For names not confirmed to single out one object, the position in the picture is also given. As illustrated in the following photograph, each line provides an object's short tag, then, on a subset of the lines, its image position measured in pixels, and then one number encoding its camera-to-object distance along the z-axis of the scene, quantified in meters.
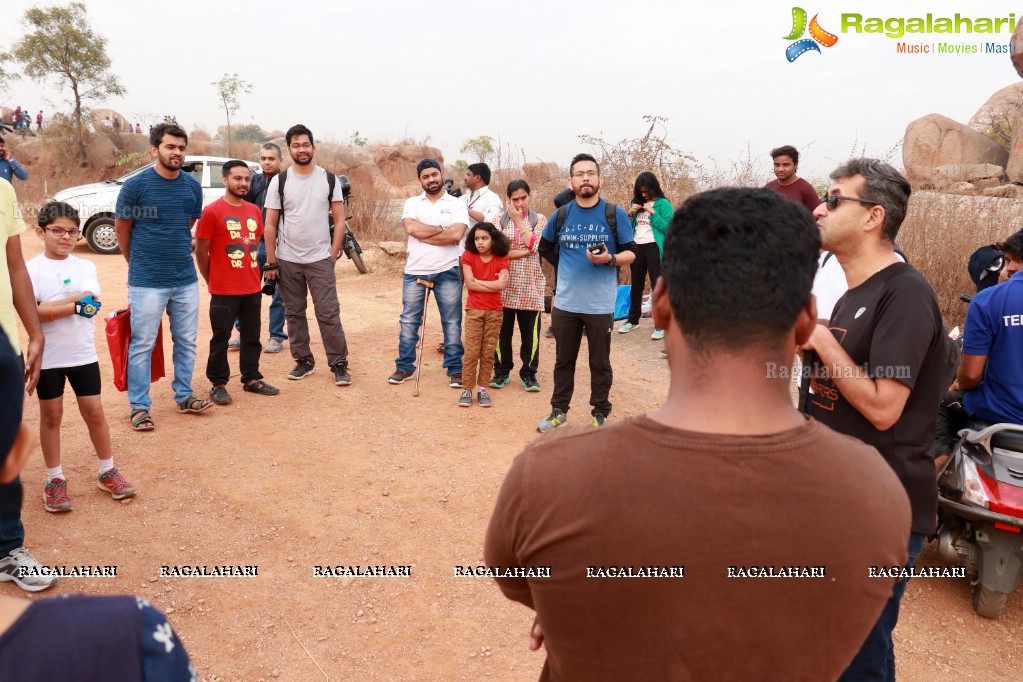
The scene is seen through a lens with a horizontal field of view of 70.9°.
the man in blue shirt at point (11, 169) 7.78
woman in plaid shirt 6.02
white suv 12.05
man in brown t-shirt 1.06
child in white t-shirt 3.76
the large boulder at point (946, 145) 18.69
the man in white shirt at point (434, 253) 6.03
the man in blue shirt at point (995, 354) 3.18
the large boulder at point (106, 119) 25.55
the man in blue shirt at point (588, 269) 5.09
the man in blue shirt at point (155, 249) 4.92
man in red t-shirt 5.47
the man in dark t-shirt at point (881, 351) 2.08
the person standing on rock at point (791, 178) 6.60
